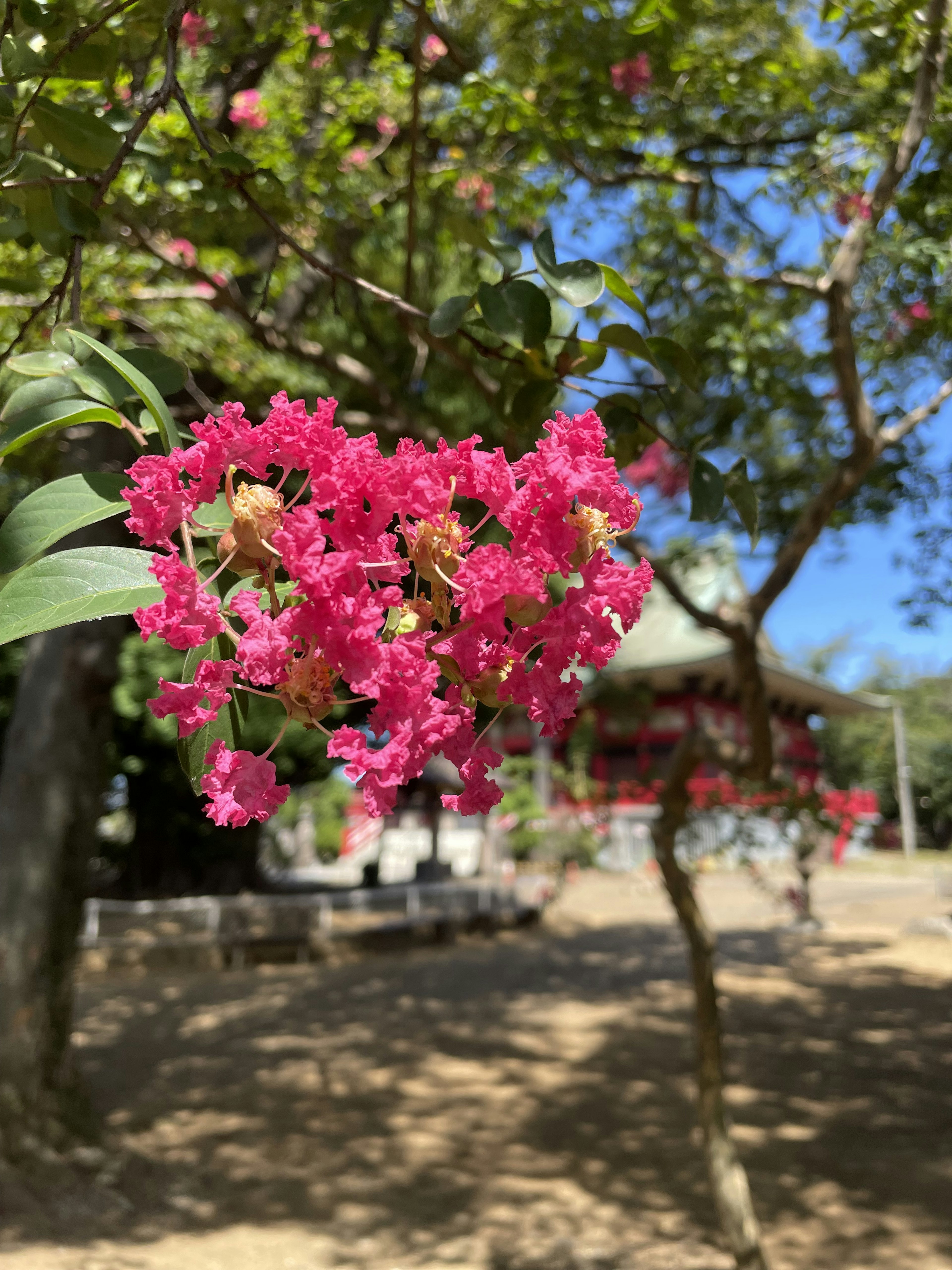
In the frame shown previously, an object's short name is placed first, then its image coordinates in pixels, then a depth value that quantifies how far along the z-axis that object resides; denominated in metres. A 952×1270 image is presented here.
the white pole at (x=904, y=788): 10.29
